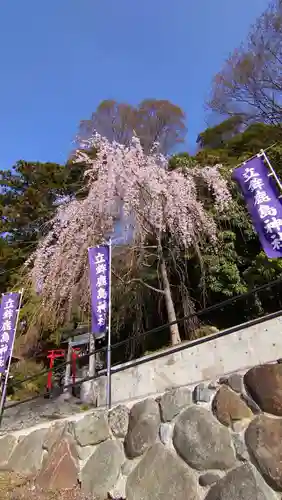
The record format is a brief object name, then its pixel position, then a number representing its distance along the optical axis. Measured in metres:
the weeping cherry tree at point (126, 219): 8.18
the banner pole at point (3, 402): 5.54
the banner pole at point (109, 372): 4.04
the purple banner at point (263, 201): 4.06
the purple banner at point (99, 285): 5.01
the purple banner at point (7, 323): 6.29
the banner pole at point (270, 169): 4.36
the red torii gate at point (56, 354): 9.90
